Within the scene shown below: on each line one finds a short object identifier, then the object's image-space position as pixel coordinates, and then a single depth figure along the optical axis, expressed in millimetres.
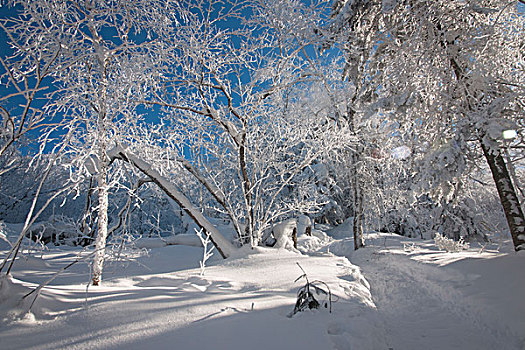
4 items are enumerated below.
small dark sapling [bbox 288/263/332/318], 3021
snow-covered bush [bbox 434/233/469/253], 8523
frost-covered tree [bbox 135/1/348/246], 7434
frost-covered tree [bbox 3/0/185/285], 4031
